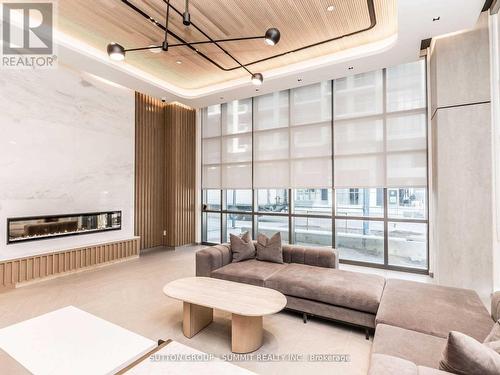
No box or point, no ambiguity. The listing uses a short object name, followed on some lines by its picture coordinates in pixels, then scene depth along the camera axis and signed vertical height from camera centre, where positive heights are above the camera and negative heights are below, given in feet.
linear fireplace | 13.85 -2.05
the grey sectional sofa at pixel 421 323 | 5.53 -3.61
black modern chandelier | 8.75 +5.26
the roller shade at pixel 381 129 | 15.16 +3.88
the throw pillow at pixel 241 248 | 13.72 -3.04
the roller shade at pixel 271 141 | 19.45 +3.88
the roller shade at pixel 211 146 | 22.99 +4.05
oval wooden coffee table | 8.11 -3.58
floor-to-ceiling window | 15.53 +1.78
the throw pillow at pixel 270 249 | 13.44 -3.01
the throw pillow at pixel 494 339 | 4.95 -3.06
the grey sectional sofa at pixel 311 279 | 9.29 -3.67
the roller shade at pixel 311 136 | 17.84 +3.92
